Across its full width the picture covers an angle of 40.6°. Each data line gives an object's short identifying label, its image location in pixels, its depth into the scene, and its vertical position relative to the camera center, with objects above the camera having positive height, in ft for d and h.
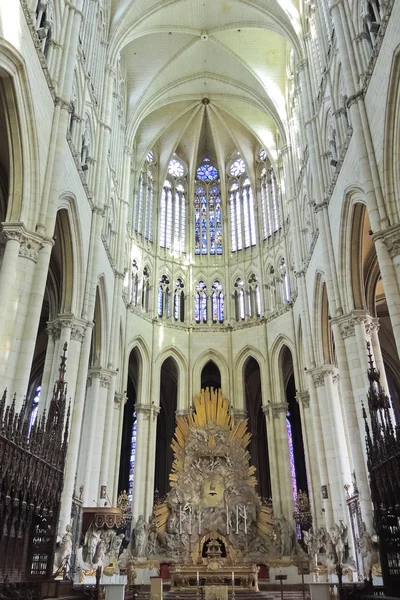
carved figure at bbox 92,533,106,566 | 51.37 +4.04
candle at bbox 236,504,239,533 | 73.39 +9.83
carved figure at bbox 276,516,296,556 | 72.64 +7.34
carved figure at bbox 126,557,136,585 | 62.53 +2.76
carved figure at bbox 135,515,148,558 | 71.97 +7.57
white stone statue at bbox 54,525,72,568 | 41.88 +3.46
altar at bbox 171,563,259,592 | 63.16 +2.49
